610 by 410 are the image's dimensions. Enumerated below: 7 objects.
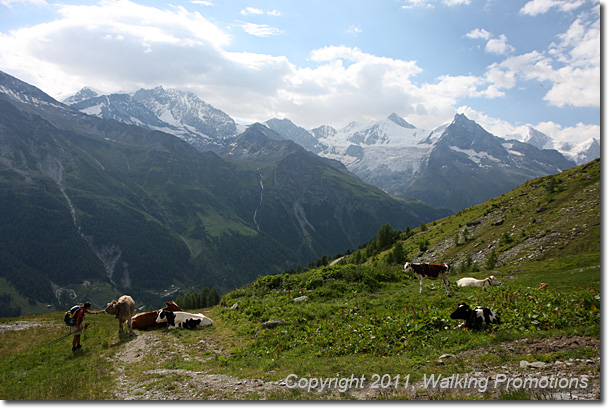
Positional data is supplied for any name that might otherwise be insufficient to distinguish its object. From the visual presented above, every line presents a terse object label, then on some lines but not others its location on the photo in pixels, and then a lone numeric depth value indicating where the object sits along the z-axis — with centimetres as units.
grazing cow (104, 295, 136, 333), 2177
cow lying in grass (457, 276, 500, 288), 2561
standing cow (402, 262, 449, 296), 2402
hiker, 1970
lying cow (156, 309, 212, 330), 2400
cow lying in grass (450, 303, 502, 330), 1559
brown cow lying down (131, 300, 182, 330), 2395
